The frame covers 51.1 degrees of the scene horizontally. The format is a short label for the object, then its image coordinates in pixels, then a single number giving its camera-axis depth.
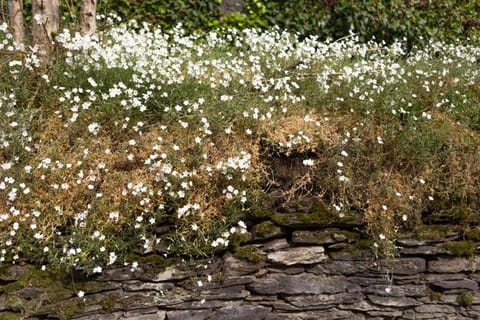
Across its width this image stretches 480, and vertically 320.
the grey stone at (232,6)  6.66
